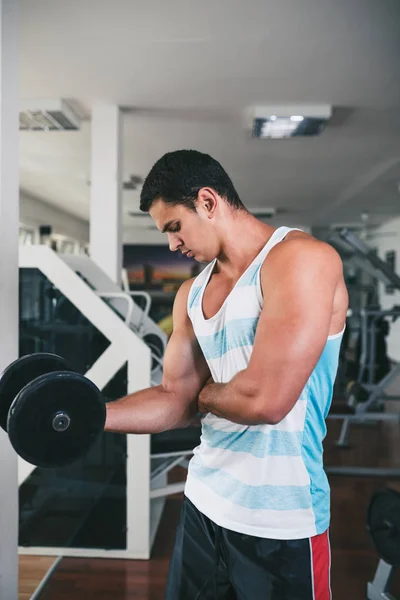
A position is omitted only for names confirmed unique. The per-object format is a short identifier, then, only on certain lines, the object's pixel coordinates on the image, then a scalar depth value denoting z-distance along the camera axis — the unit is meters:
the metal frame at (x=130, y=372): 2.13
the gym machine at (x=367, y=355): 3.43
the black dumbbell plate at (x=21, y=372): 0.97
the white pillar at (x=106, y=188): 3.46
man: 0.85
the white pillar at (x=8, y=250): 1.40
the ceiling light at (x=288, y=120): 3.46
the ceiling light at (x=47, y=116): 3.37
